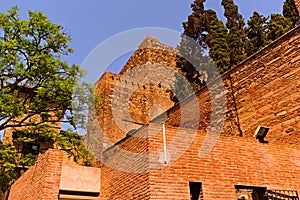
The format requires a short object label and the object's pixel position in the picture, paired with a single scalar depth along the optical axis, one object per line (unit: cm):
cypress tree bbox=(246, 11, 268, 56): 1099
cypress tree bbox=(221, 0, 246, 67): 1145
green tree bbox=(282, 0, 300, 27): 1068
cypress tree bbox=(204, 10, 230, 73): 1125
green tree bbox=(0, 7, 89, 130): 1114
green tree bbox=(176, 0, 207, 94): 1260
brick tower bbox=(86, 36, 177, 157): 1614
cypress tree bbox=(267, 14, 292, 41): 1027
